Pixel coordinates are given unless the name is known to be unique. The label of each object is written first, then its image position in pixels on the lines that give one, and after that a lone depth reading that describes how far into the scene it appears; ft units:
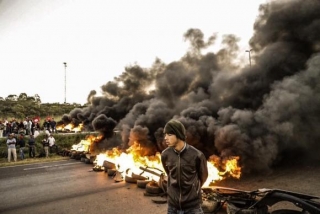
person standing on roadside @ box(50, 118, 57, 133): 88.82
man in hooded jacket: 11.56
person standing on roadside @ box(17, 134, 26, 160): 64.79
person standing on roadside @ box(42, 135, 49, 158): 69.00
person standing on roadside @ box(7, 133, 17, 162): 61.26
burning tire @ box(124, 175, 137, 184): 37.95
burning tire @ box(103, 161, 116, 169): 45.85
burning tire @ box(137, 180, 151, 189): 34.68
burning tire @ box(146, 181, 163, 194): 30.81
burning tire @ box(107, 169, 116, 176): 43.52
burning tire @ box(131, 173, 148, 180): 36.41
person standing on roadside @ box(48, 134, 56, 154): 71.41
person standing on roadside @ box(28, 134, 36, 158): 66.44
